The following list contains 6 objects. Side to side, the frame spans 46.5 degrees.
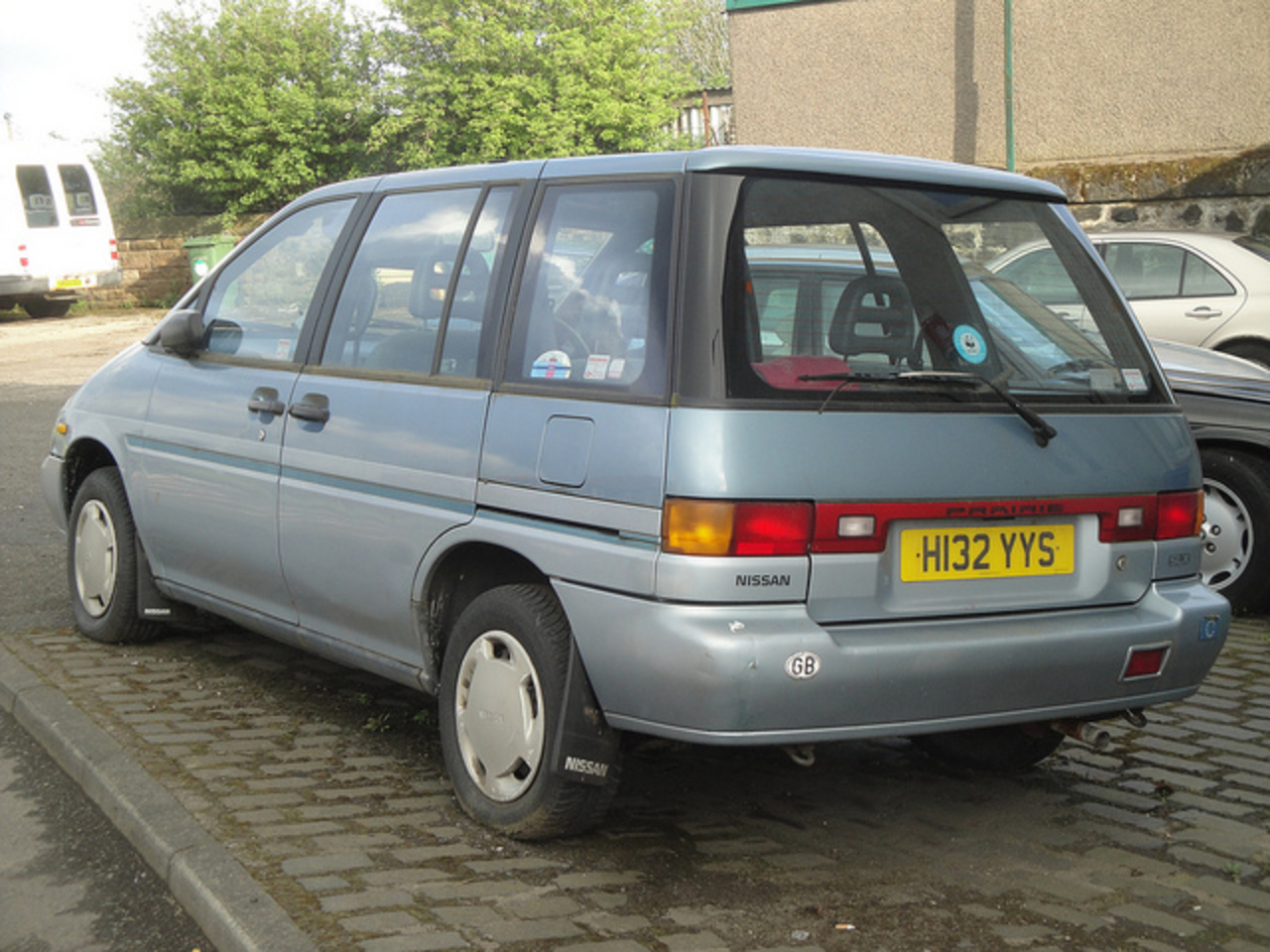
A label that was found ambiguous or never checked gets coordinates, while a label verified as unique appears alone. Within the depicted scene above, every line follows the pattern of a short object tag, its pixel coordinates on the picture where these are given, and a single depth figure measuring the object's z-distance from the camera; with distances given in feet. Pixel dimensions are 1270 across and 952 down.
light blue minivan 11.37
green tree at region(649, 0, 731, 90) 176.14
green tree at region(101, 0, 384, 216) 91.76
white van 86.07
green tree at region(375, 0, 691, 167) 98.17
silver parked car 33.68
